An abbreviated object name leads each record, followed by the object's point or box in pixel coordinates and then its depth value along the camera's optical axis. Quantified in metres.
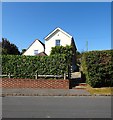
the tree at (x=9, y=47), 23.24
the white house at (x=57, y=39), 17.36
